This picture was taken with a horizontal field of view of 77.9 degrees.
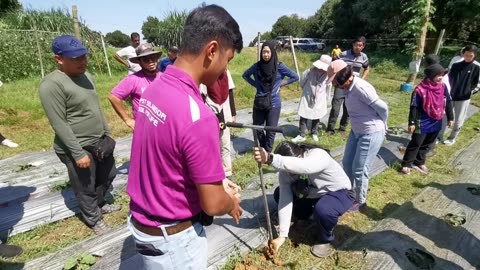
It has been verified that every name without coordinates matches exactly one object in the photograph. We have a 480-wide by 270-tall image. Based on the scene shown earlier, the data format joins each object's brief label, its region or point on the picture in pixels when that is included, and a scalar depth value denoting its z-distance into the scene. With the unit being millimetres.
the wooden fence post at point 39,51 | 9028
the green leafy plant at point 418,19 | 10638
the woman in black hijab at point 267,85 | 4812
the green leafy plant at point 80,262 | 2555
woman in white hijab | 5488
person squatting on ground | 2521
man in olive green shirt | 2544
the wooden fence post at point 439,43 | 10576
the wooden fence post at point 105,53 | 10930
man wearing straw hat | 3340
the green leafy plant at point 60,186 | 3922
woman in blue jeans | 3148
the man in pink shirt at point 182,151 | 1091
